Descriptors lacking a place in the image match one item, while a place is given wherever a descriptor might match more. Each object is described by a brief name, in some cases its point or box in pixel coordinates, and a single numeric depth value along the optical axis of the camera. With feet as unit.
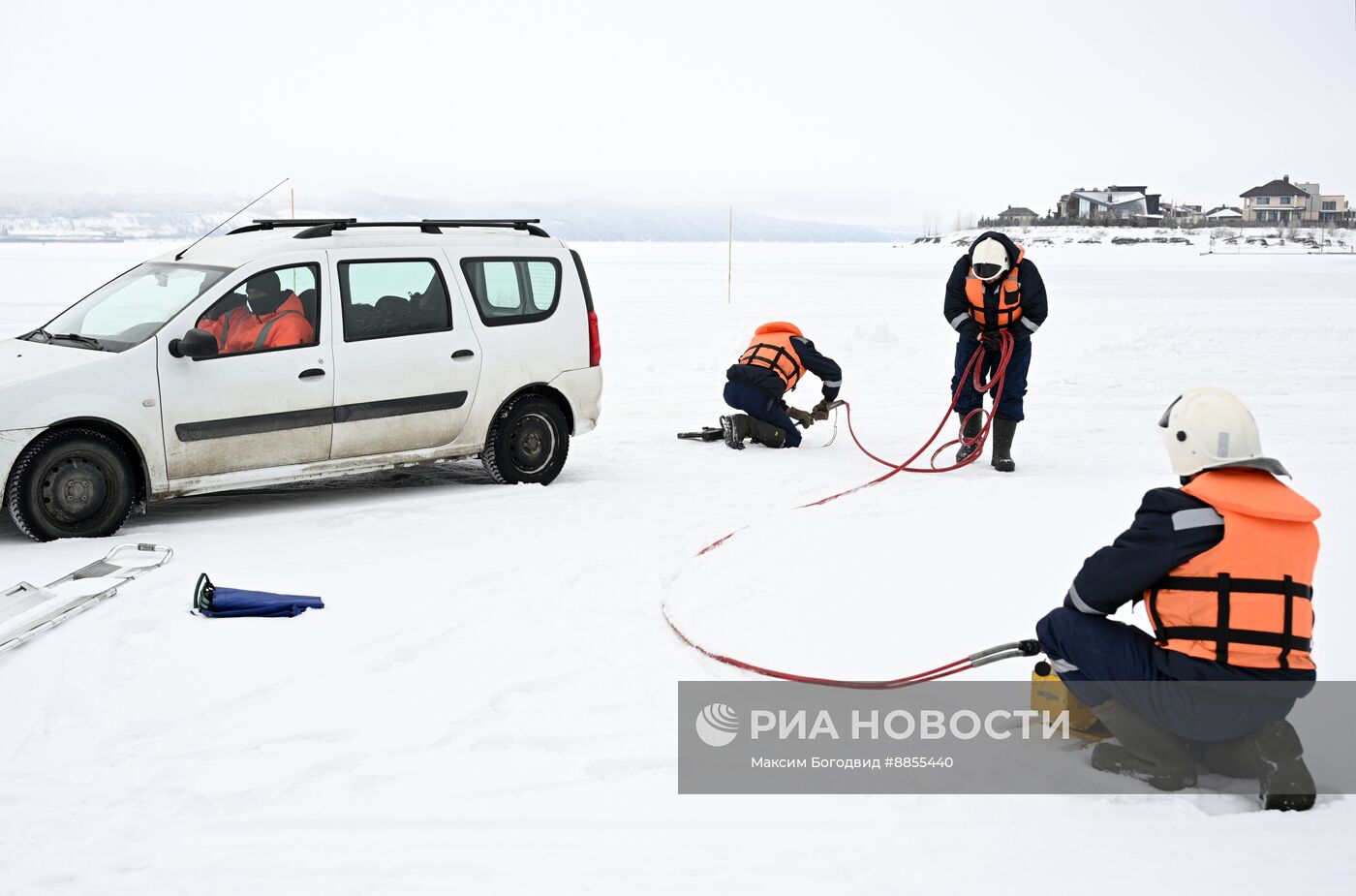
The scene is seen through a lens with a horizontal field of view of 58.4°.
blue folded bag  18.29
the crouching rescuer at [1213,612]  11.87
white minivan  22.53
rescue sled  17.21
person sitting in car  24.30
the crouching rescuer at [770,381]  33.32
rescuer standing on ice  30.81
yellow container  13.88
